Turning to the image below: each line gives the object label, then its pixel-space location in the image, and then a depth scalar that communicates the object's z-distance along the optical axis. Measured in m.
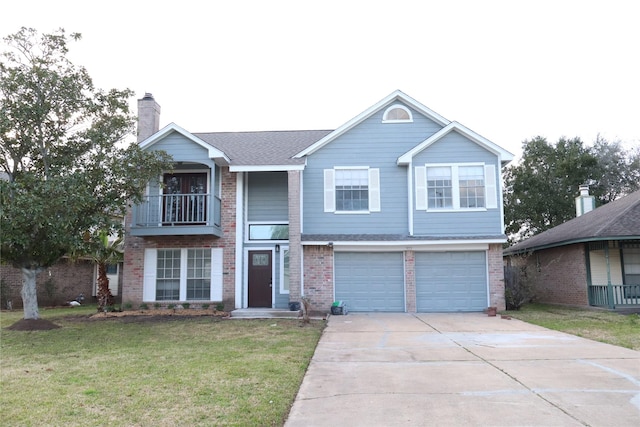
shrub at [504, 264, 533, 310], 16.53
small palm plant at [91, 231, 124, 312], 16.23
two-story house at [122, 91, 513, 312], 16.12
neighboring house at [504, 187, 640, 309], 16.55
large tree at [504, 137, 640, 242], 33.88
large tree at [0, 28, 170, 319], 11.14
